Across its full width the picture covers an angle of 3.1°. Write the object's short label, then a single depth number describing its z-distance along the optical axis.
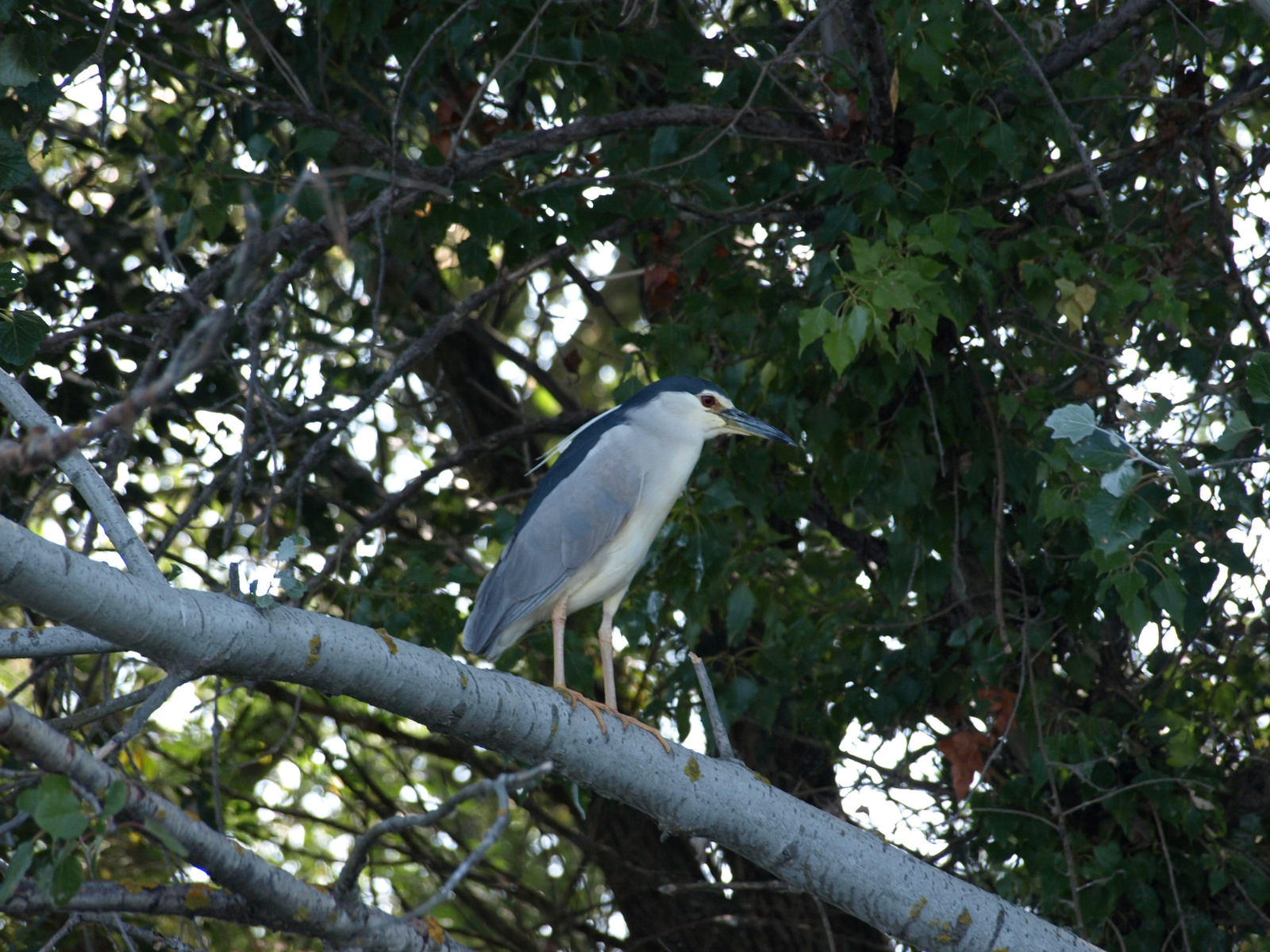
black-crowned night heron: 22.09
